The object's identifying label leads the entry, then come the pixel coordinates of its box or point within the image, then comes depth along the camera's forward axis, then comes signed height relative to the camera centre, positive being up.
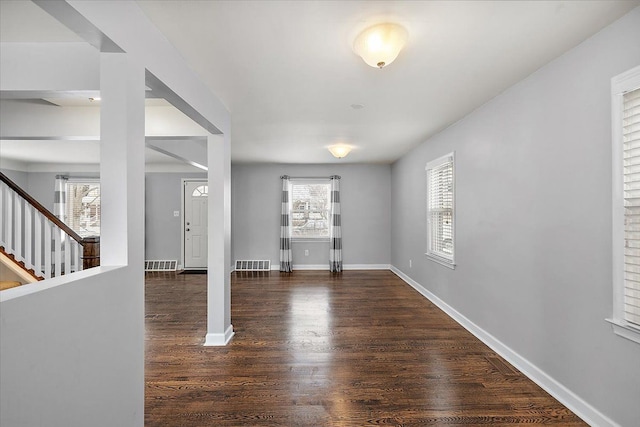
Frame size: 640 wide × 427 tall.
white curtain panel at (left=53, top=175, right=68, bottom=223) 6.63 +0.41
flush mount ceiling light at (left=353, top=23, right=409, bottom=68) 1.77 +1.05
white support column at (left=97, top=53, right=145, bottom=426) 1.50 +0.23
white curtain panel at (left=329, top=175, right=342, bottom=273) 6.77 -0.38
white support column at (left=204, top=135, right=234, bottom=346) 3.00 -0.33
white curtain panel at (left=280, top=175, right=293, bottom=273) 6.75 -0.37
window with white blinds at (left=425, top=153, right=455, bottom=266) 3.94 +0.06
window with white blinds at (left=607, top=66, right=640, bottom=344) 1.63 +0.06
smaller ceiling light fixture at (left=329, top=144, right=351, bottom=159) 4.71 +1.04
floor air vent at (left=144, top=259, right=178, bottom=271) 6.89 -1.16
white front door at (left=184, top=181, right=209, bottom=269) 6.98 -0.28
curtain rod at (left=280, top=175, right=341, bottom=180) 6.99 +0.88
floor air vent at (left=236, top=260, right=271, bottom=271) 6.86 -1.17
